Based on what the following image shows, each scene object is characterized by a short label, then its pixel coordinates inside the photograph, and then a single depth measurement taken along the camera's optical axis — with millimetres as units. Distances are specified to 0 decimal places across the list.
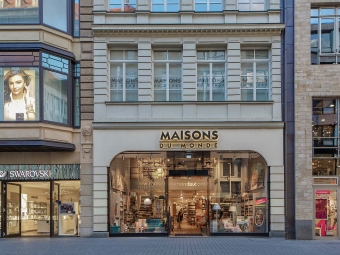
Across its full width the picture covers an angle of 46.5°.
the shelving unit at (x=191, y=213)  17734
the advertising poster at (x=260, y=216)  17078
